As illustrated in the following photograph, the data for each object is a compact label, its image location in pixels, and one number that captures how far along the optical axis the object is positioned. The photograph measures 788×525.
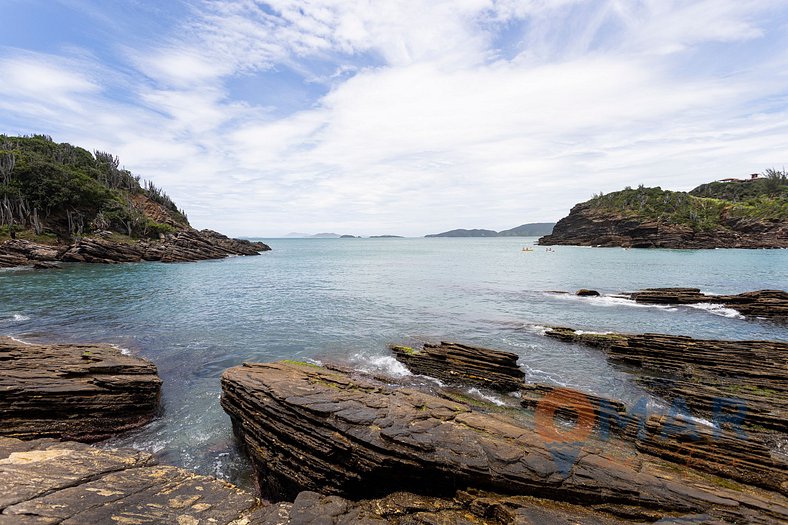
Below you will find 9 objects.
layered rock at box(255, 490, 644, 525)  6.13
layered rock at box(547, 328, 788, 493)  8.91
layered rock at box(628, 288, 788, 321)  29.08
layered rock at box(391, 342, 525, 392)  16.44
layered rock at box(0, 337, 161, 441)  11.48
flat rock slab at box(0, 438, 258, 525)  5.82
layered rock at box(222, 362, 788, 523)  6.55
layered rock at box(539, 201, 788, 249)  117.38
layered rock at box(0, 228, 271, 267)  59.63
